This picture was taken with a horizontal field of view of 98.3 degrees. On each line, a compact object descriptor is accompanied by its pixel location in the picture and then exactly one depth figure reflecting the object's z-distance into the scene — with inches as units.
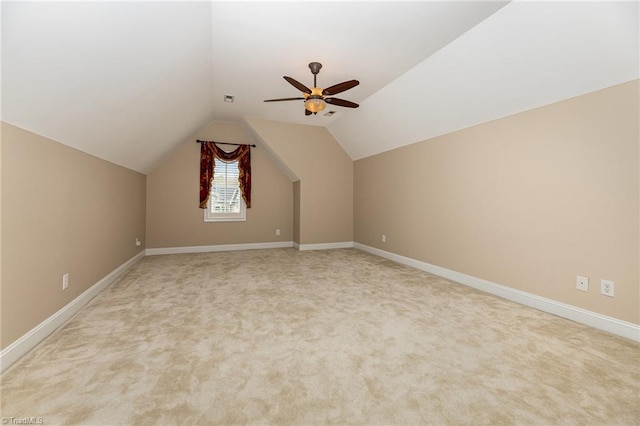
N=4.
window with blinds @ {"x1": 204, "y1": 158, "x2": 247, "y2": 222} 237.6
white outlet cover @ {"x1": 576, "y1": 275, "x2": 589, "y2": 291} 101.7
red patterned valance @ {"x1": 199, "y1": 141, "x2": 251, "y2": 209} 229.0
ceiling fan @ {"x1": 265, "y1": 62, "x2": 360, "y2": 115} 118.6
